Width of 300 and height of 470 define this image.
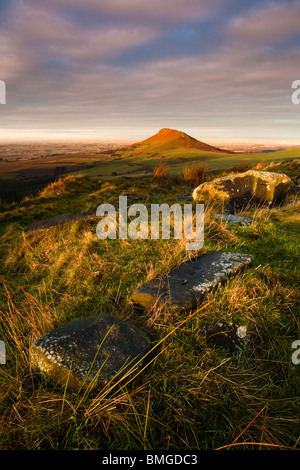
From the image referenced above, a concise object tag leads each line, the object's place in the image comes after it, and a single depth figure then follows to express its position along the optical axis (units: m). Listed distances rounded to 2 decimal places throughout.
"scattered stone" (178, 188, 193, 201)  9.93
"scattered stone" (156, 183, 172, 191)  12.25
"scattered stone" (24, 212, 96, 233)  6.70
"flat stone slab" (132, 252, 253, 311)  2.74
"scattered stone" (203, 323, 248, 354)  2.36
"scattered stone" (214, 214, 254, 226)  5.26
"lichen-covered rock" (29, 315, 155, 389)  1.83
